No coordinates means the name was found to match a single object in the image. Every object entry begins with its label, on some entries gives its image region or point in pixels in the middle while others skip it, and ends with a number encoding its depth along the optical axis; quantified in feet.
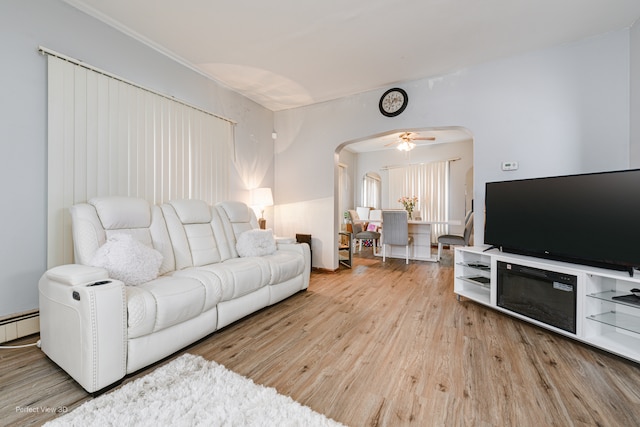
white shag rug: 3.88
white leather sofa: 4.59
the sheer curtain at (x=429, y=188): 21.87
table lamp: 12.57
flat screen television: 5.98
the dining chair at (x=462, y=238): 12.64
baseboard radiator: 6.15
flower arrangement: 18.10
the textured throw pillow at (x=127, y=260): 5.74
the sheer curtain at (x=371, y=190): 25.22
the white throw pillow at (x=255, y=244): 9.31
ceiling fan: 15.84
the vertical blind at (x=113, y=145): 6.86
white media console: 5.77
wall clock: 11.43
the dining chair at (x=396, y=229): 15.61
